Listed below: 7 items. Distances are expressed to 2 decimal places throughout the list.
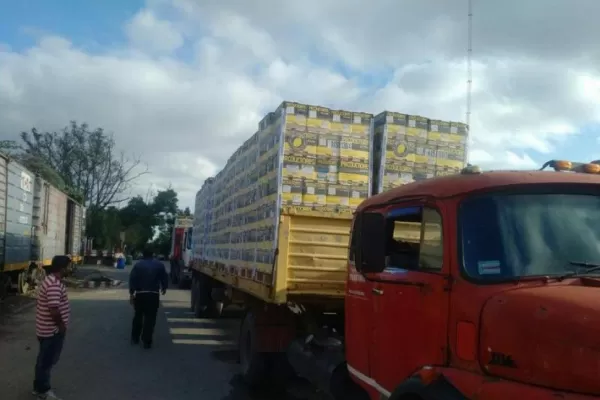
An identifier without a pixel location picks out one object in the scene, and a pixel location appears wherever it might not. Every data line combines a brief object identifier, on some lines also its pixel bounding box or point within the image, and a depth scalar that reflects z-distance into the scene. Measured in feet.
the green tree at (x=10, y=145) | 136.04
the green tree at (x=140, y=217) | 217.56
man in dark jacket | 34.63
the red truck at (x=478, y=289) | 8.86
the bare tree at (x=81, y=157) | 161.79
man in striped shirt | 22.04
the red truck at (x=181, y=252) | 80.02
